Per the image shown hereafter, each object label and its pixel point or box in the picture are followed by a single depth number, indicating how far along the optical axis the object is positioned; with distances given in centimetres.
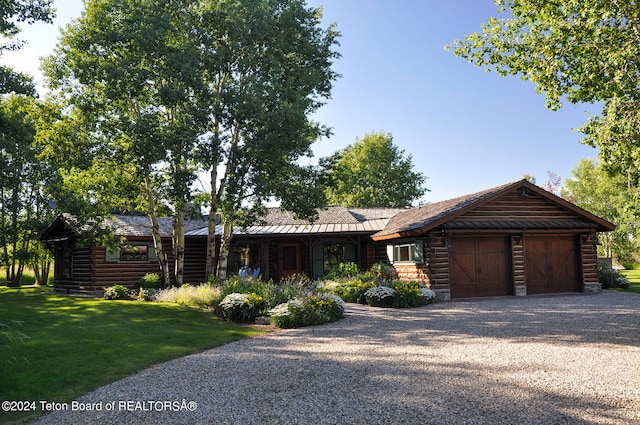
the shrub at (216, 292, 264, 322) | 1182
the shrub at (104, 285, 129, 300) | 1836
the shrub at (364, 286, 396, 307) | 1423
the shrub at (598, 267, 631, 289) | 1961
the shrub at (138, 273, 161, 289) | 1984
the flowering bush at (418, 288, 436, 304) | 1482
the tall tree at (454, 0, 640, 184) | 802
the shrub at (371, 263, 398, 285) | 1772
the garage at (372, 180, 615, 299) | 1648
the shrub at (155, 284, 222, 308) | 1460
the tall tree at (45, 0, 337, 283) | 1560
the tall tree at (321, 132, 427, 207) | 4775
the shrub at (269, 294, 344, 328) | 1082
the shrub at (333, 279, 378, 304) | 1567
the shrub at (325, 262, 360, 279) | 1929
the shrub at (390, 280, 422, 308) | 1409
